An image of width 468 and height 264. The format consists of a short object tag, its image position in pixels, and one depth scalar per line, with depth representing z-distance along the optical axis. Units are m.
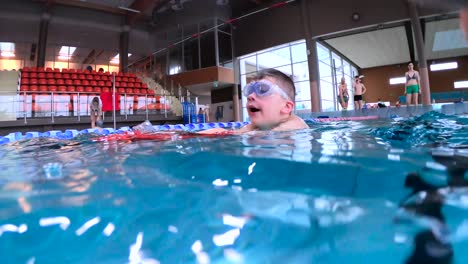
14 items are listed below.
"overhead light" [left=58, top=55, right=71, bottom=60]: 22.21
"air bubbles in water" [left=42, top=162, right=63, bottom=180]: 1.30
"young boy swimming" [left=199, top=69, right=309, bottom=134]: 2.84
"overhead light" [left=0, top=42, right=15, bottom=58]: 18.85
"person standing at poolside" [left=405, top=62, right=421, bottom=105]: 9.86
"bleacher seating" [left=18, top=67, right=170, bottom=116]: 10.81
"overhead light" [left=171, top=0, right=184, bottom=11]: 15.71
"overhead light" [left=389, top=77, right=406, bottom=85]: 25.89
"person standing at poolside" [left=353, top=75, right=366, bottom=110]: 11.62
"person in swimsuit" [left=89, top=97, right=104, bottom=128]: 9.25
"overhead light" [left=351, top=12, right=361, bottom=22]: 13.30
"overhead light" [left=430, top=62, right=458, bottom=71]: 24.13
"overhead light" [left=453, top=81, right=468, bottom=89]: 24.16
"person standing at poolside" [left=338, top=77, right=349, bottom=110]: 11.64
